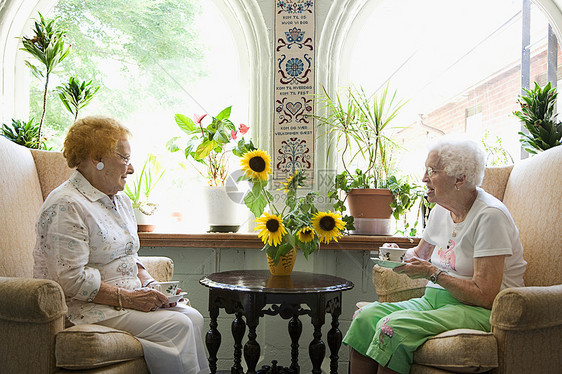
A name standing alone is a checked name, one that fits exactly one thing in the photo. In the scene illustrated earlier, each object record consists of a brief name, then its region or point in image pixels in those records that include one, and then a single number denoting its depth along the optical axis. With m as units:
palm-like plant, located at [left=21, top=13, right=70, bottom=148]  2.98
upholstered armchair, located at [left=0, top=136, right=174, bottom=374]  1.66
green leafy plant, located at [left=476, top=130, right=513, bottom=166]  3.28
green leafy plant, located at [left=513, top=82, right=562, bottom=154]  2.82
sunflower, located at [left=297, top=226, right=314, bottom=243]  2.32
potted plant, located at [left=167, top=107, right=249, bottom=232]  3.01
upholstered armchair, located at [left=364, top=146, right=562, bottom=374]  1.68
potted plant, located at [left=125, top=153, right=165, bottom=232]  3.09
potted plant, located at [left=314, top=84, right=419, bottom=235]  2.98
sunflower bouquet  2.29
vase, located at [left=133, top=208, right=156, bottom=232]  3.08
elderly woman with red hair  1.85
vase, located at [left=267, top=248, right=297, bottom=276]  2.43
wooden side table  2.15
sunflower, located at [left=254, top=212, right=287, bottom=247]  2.29
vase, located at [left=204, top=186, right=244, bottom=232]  3.07
